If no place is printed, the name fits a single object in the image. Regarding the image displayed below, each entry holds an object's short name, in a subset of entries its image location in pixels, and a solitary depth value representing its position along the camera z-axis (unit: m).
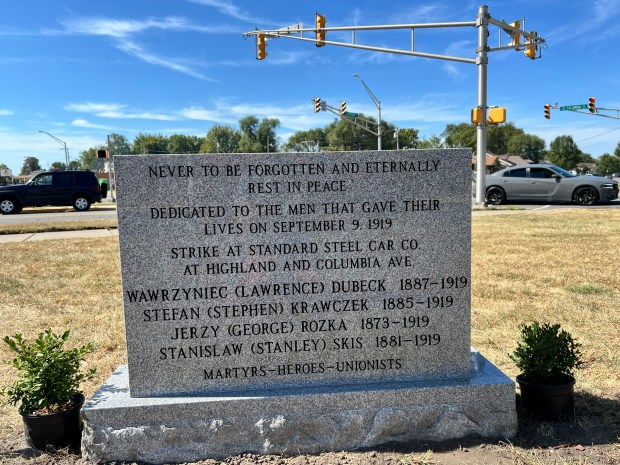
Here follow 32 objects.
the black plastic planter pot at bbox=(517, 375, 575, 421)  3.29
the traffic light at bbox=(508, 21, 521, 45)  17.19
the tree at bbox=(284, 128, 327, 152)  98.56
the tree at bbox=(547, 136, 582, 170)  83.94
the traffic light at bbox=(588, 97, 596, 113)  35.09
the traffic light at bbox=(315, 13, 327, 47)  18.28
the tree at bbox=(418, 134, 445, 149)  74.92
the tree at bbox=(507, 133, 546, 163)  117.12
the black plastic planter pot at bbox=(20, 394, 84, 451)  3.08
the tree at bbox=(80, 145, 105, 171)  126.53
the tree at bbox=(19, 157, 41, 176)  134.62
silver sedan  18.77
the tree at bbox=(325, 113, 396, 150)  88.44
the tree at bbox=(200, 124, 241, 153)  98.75
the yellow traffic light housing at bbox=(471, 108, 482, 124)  17.56
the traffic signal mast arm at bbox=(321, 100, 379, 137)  30.02
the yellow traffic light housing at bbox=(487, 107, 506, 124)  17.56
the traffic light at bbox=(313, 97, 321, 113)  29.39
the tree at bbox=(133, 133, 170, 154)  104.38
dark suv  22.17
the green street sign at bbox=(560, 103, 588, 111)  35.34
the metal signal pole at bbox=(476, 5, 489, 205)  16.62
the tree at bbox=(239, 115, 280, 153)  96.19
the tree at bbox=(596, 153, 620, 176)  101.62
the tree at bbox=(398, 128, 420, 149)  63.89
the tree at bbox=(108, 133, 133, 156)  115.83
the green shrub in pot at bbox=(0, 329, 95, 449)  3.10
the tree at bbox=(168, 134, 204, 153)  108.06
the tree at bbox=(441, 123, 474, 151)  98.42
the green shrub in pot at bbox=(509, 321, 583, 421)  3.31
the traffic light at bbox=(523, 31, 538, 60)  17.66
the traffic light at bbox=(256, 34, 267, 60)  19.66
